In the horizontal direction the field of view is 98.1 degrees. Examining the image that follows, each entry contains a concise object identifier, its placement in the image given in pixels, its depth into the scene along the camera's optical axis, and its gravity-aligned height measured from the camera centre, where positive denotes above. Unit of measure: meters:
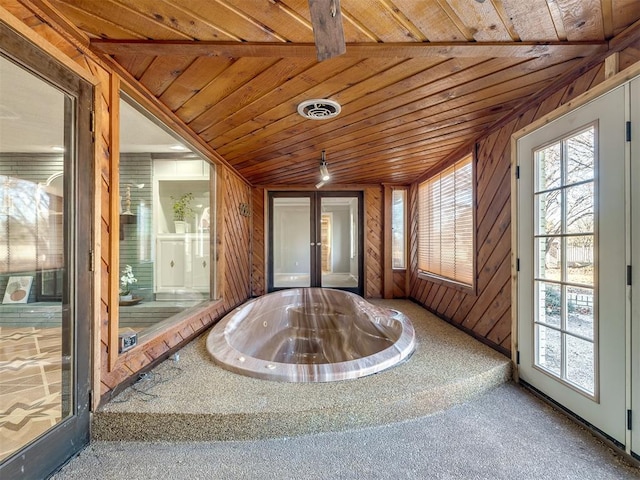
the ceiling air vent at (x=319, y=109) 1.96 +0.95
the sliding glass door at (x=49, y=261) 1.34 -0.11
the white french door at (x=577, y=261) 1.45 -0.14
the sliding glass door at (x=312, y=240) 4.78 -0.03
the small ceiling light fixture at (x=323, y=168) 3.08 +0.78
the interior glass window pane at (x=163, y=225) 3.06 +0.18
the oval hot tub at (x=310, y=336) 1.91 -0.93
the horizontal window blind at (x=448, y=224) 2.96 +0.18
